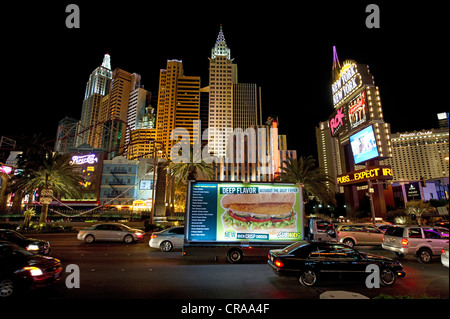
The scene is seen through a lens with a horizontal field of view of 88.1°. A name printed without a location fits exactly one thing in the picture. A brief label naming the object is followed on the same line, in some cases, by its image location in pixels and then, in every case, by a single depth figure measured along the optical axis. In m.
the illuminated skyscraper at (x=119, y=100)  159.25
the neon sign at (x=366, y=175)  35.16
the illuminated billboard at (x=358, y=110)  38.91
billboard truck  10.56
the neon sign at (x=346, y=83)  41.50
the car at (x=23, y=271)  6.37
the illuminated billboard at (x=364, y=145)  36.62
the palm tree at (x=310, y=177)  33.28
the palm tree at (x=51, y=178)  27.41
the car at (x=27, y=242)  11.77
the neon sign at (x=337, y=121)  46.47
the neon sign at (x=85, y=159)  59.31
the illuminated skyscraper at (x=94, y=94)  175.35
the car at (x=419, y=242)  11.82
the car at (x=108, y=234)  17.20
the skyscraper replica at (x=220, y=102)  126.94
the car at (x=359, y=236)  15.94
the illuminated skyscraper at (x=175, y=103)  132.50
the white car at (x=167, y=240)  14.35
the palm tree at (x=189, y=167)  33.88
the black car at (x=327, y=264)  7.84
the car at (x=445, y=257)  8.79
